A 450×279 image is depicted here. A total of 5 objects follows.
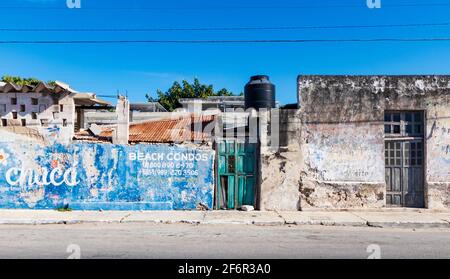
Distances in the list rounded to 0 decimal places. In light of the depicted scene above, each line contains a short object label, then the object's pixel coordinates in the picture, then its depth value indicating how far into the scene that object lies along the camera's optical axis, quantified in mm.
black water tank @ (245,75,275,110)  14414
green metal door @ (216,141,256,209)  12847
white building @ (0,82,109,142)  12820
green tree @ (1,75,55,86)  29966
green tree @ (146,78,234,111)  39906
